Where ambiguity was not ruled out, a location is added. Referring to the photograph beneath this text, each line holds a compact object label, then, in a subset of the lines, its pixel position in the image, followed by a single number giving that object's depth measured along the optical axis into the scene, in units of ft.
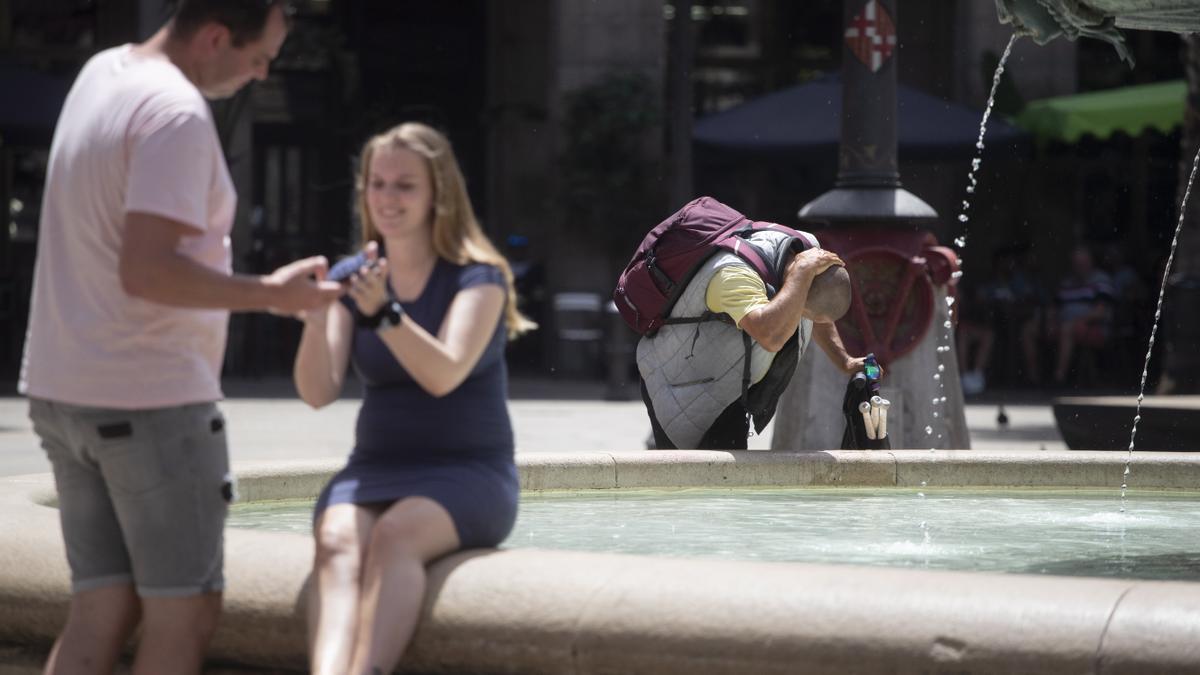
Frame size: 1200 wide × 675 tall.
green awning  116.88
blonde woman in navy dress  26.48
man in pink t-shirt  23.15
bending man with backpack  43.68
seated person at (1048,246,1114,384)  127.24
